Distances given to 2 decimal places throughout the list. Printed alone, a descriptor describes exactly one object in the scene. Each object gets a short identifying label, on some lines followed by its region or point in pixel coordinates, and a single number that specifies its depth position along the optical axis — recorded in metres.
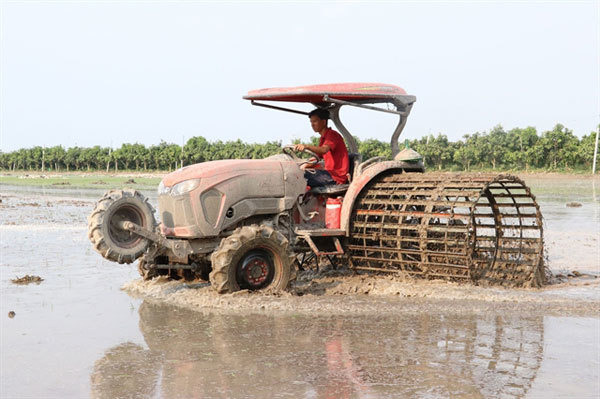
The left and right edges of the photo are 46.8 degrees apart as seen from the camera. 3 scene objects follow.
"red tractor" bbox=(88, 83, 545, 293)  8.05
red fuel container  9.27
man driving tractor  9.32
